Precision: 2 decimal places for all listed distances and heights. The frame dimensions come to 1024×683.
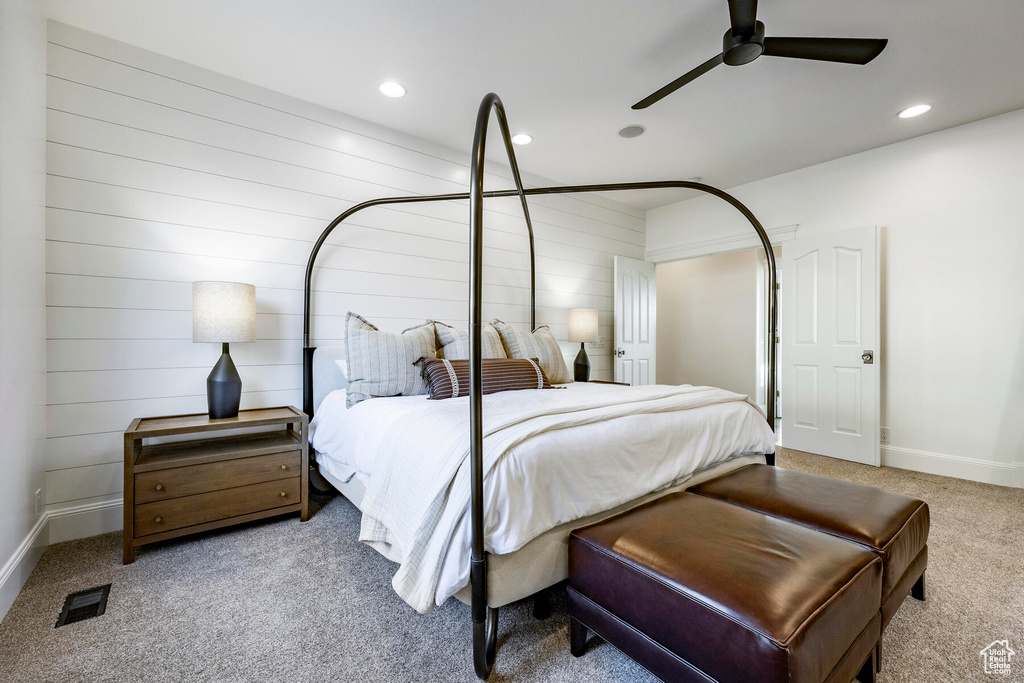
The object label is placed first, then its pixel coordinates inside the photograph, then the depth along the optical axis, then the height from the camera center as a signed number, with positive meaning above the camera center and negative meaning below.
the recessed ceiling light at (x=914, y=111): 3.10 +1.67
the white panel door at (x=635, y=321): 4.99 +0.26
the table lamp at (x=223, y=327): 2.32 +0.07
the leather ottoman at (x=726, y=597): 0.97 -0.63
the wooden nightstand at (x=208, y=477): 2.04 -0.68
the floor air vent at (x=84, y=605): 1.60 -1.01
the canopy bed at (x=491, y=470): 1.30 -0.49
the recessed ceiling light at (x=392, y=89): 2.83 +1.66
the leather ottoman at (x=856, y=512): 1.40 -0.60
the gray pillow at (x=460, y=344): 2.97 -0.01
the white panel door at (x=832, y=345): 3.70 -0.01
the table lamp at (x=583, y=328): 4.38 +0.15
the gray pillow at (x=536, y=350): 3.34 -0.06
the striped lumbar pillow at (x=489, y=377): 2.48 -0.21
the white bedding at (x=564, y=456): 1.36 -0.47
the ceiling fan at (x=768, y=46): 1.91 +1.38
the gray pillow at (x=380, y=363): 2.55 -0.13
